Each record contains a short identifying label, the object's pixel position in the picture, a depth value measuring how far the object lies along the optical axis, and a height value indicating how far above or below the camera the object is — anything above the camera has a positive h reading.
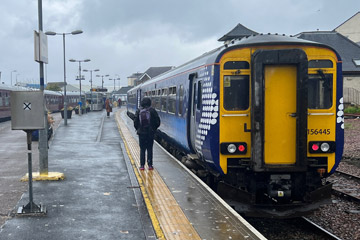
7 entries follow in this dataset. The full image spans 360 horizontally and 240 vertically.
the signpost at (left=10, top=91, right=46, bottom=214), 7.08 -0.21
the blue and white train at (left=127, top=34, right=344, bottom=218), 7.46 -0.37
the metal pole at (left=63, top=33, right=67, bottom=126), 26.63 -0.77
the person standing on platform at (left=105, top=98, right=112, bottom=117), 37.59 -0.35
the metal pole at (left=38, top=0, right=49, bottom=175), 9.95 -1.05
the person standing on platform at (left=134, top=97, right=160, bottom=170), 10.55 -0.50
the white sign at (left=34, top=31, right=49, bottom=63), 9.17 +1.23
